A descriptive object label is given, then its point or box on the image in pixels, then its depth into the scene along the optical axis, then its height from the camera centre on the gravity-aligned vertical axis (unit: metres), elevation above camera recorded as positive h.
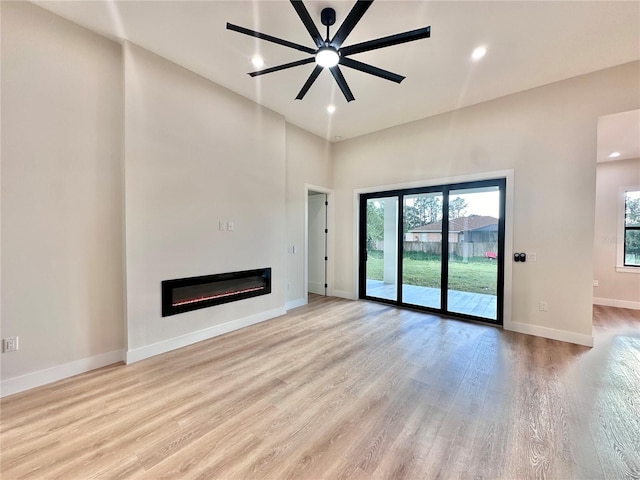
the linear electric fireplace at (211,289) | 3.24 -0.80
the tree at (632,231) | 5.05 +0.09
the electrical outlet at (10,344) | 2.31 -1.01
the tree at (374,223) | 5.59 +0.25
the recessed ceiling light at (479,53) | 2.91 +2.10
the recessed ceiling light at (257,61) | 3.11 +2.13
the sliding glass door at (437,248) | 4.23 -0.25
